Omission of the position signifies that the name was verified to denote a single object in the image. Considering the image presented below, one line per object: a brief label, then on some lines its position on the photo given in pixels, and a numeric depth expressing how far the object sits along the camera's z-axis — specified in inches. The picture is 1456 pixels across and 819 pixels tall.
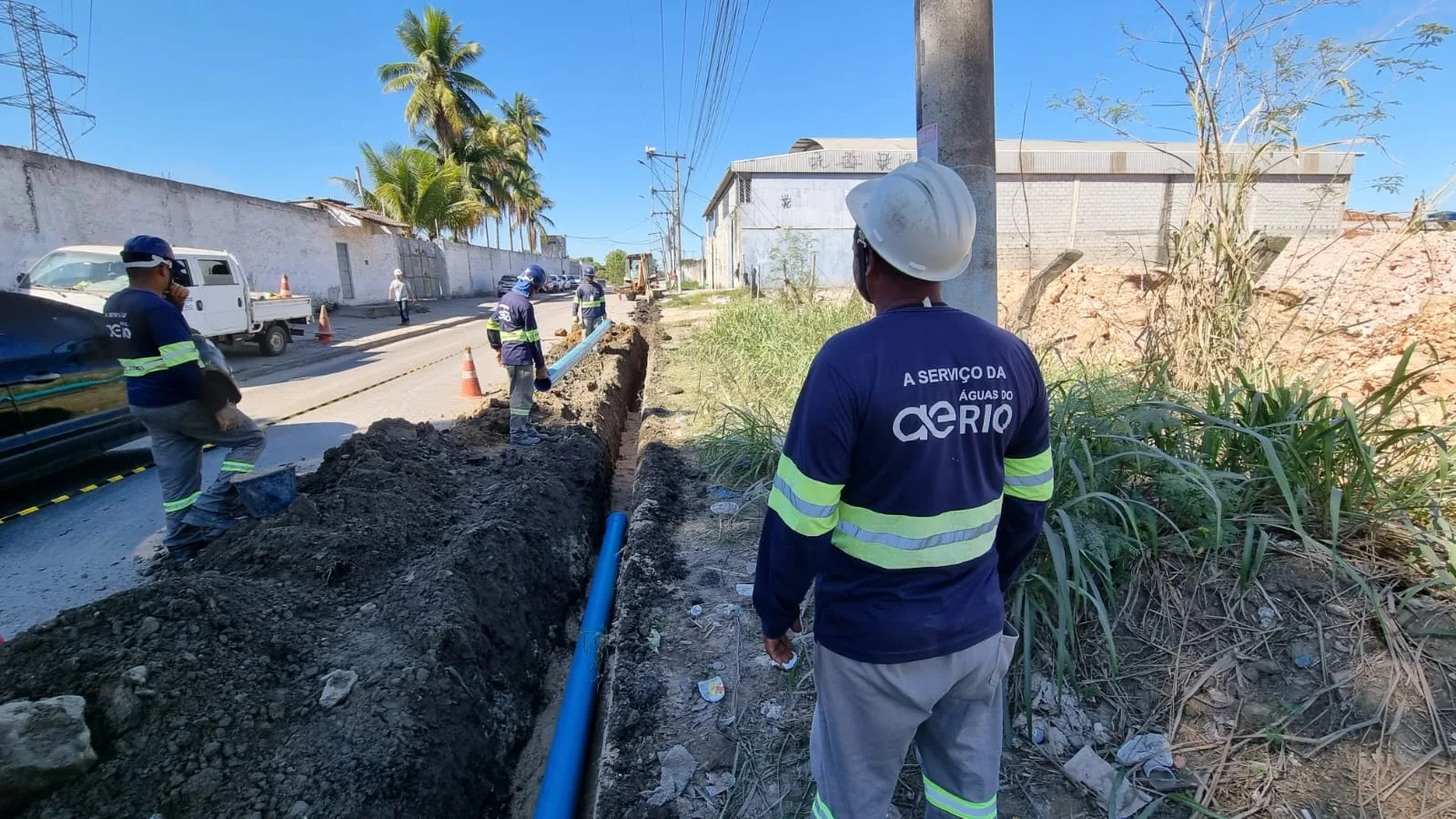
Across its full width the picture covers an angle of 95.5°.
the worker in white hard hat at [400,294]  717.3
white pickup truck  362.6
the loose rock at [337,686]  95.4
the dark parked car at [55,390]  181.0
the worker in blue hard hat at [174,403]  142.9
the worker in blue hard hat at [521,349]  230.7
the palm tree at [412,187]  1003.3
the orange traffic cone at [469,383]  336.8
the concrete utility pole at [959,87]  109.0
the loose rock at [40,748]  71.3
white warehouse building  727.7
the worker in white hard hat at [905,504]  50.2
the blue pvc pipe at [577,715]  96.0
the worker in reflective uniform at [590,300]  530.6
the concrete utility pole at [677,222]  1600.6
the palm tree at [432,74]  1141.1
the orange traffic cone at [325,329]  581.0
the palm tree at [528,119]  1872.5
